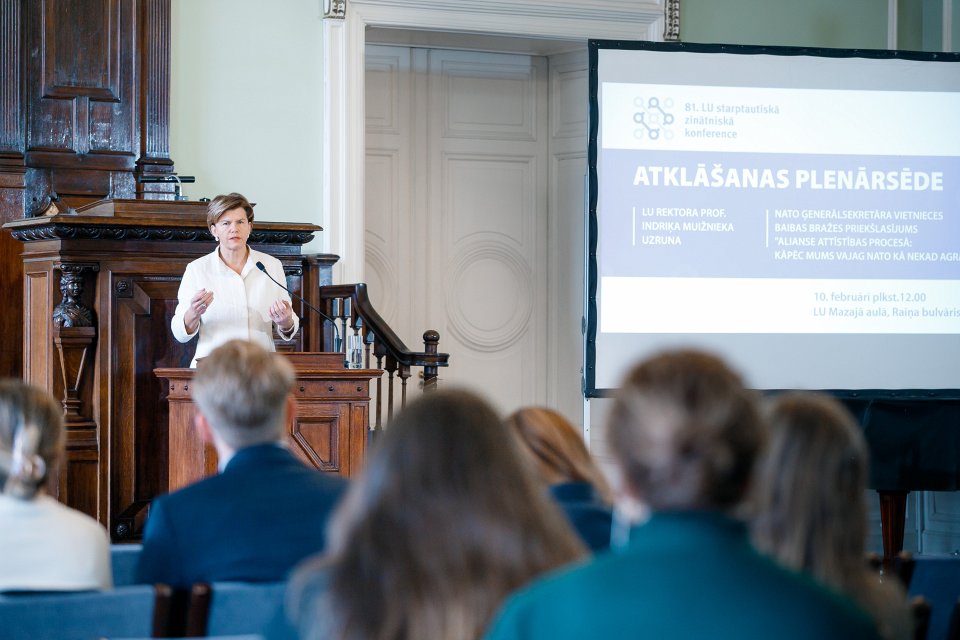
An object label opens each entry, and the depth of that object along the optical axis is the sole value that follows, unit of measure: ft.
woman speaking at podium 28.40
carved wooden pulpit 31.15
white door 43.90
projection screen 33.47
